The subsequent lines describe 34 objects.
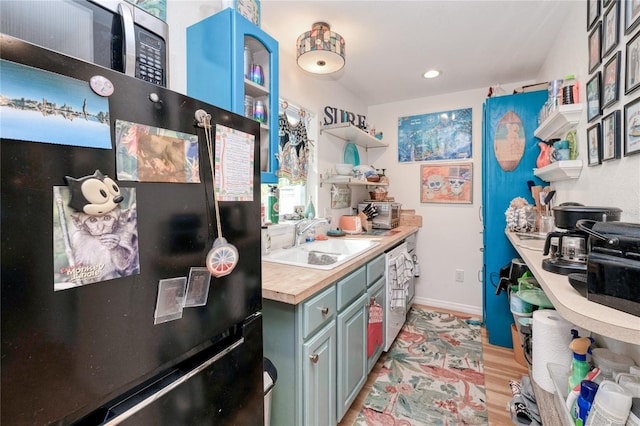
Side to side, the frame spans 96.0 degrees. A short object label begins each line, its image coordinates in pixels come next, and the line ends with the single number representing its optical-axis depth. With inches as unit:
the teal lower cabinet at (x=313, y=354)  49.3
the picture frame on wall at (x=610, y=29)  48.9
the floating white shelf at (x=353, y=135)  104.6
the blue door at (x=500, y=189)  94.3
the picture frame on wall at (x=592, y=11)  56.7
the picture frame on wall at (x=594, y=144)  55.8
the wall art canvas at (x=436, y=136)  126.3
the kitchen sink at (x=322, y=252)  69.7
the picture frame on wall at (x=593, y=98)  55.7
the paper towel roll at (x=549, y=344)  45.6
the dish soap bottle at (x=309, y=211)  99.3
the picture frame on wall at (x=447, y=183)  126.6
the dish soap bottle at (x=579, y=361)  39.4
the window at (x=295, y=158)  88.2
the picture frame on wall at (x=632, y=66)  42.2
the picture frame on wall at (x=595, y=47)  55.4
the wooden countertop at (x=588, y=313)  24.7
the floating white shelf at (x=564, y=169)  66.5
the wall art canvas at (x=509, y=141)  95.3
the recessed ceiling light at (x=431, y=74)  106.9
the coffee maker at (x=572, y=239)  40.5
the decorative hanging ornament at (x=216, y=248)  27.2
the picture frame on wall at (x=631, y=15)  42.7
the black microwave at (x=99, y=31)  24.1
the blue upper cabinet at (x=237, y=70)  49.2
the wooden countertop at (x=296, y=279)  46.4
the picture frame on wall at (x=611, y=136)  48.4
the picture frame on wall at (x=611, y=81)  48.5
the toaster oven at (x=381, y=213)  121.1
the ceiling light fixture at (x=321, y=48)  72.6
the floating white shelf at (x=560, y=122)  66.1
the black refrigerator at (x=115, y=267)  16.6
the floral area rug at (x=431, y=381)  68.6
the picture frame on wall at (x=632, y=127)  42.3
